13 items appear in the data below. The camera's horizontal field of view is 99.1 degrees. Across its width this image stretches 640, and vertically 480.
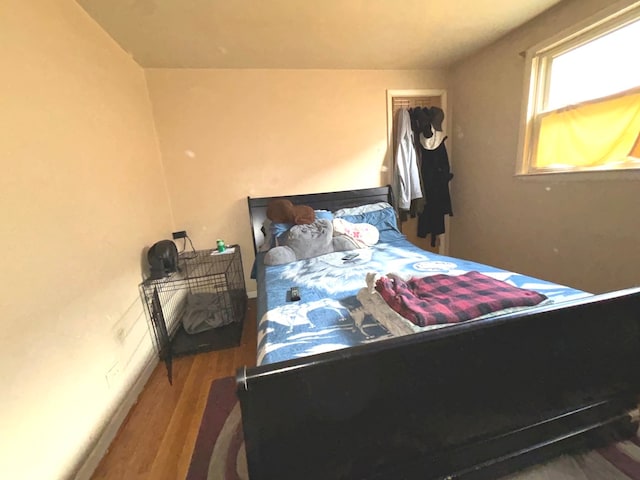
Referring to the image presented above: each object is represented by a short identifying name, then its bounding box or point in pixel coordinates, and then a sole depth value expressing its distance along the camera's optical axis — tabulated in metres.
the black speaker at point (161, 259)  2.04
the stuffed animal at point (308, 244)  2.22
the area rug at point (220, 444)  1.19
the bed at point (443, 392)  0.76
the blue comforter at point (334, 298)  1.08
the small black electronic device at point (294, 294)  1.50
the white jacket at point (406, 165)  2.89
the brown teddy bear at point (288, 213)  2.53
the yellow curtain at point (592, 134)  1.65
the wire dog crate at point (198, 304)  2.07
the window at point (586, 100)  1.64
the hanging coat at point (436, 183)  3.00
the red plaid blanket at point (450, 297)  1.02
